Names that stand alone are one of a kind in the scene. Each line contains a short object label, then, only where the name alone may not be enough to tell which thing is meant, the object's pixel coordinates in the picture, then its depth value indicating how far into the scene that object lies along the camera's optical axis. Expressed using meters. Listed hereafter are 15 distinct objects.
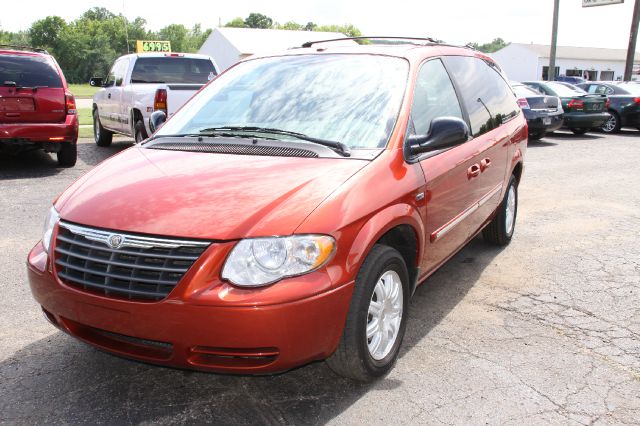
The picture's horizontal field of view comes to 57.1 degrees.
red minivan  2.54
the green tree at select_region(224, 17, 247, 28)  132.38
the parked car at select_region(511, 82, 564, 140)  14.57
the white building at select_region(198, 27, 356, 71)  49.84
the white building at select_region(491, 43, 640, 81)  63.81
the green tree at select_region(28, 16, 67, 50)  107.69
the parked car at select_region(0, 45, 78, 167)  8.66
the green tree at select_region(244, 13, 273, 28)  146.12
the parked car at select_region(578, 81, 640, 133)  18.03
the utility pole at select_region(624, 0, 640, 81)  26.70
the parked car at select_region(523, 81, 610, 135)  16.75
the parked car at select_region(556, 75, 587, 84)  37.12
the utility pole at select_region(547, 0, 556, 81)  26.17
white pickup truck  9.77
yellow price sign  45.97
